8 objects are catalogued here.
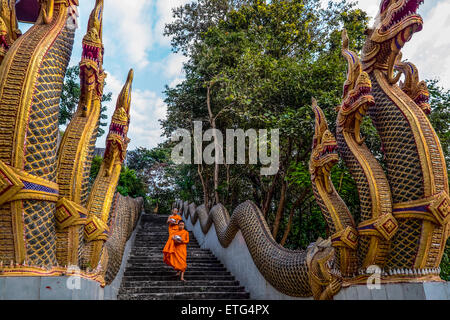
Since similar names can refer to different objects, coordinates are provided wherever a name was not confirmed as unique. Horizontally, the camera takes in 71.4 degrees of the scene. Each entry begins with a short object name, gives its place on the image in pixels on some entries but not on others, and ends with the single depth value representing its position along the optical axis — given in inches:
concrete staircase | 208.8
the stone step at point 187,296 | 200.5
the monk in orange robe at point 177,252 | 237.8
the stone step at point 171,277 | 232.5
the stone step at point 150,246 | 336.6
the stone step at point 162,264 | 268.8
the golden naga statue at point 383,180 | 118.5
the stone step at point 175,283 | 218.6
